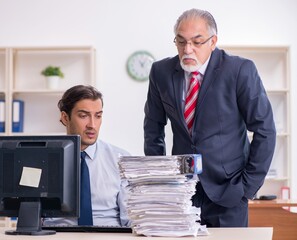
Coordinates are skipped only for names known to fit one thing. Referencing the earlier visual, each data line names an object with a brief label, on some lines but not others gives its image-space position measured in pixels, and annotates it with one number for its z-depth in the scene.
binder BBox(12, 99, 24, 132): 6.48
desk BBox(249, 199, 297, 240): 4.79
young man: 3.16
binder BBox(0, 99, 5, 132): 6.44
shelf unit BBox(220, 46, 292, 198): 6.47
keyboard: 2.69
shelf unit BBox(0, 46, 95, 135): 6.66
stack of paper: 2.49
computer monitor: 2.62
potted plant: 6.51
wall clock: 6.59
